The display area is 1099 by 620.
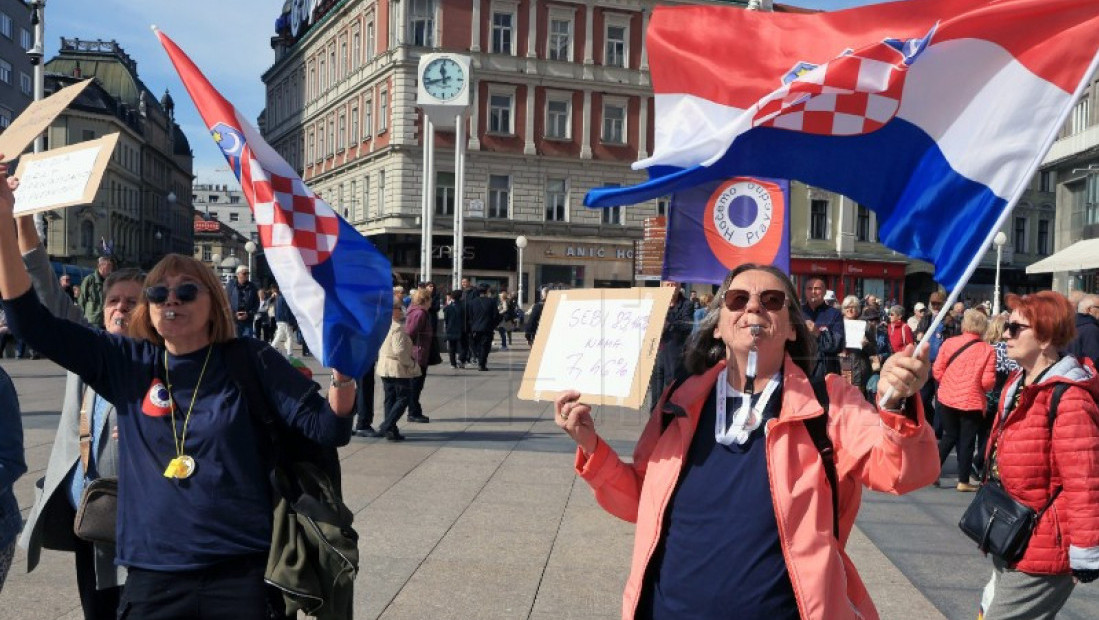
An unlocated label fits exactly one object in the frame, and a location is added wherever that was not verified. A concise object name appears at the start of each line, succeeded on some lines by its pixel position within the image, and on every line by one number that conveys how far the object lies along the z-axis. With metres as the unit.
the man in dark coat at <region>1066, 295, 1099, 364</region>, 10.00
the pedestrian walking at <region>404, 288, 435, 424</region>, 11.73
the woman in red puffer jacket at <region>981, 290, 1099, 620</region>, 3.59
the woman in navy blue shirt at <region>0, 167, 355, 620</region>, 2.91
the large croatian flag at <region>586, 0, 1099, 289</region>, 3.52
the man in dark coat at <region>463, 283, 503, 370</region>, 21.31
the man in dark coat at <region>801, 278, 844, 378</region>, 9.77
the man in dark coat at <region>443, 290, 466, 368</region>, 20.97
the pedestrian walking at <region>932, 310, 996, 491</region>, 8.67
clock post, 28.19
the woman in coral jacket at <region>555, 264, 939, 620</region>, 2.52
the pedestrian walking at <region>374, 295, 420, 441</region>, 10.66
